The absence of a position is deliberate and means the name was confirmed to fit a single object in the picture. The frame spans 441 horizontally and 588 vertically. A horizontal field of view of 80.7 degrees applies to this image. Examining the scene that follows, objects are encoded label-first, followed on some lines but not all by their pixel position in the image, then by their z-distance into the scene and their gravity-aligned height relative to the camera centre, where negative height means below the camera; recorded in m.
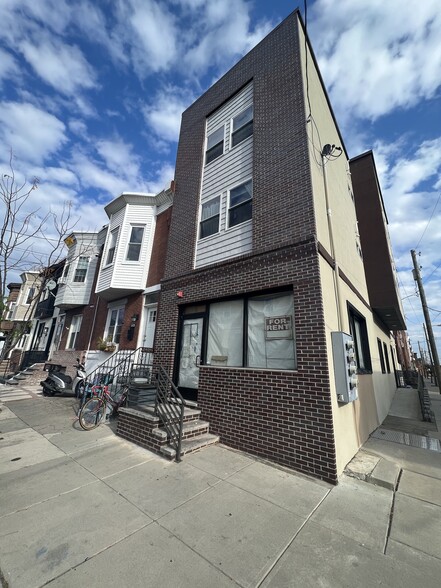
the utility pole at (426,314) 15.72 +3.62
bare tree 6.87 +2.42
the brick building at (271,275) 4.56 +2.13
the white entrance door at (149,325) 9.51 +1.34
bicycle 5.86 -1.09
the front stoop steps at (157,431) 4.71 -1.30
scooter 9.25 -0.88
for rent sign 5.15 +0.80
